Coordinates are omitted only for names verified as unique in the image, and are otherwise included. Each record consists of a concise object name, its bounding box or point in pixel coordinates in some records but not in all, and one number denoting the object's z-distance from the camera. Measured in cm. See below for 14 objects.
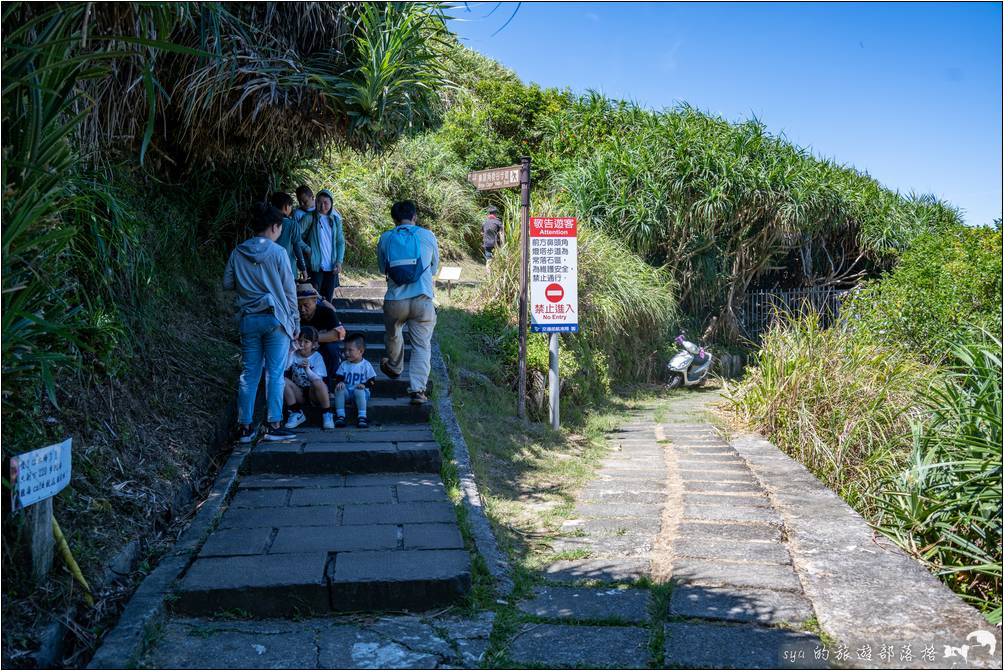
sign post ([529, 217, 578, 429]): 816
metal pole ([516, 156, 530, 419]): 815
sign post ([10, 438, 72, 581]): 273
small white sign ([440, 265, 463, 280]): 1067
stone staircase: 320
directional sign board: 818
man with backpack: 613
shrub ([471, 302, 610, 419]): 886
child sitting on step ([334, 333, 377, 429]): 588
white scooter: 1238
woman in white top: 711
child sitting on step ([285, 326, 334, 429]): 575
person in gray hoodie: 527
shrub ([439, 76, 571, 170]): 1711
